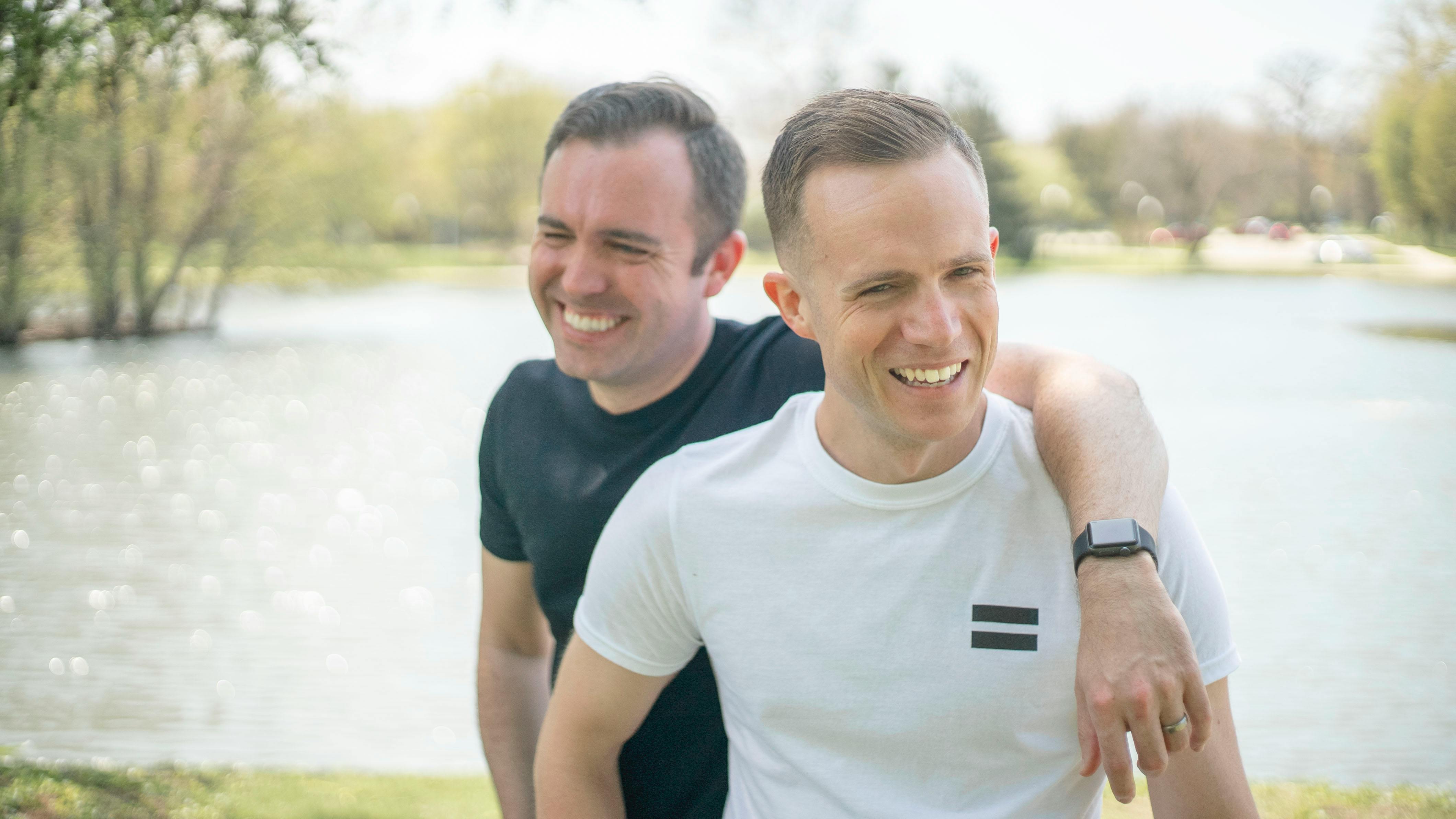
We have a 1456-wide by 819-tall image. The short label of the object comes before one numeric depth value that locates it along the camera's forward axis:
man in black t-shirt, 1.75
